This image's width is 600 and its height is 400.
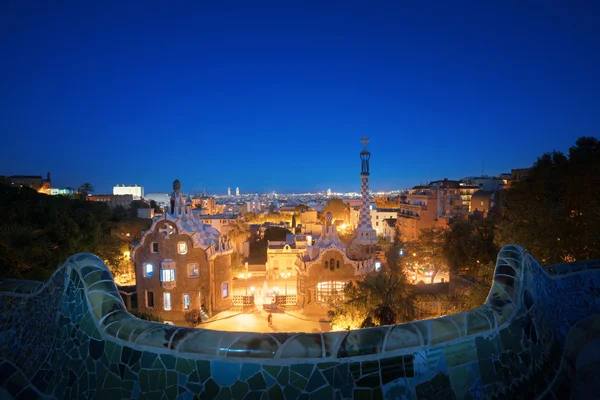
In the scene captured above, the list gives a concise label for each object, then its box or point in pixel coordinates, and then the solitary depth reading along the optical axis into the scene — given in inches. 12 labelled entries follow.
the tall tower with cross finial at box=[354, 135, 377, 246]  1138.7
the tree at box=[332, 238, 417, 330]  526.0
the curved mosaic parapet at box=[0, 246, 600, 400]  124.7
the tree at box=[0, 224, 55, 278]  431.8
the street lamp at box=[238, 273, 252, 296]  1207.9
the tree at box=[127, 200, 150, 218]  2233.0
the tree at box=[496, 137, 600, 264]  502.0
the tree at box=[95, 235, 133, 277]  934.0
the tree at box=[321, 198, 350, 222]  2755.9
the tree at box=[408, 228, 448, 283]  885.0
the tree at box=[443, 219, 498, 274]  783.1
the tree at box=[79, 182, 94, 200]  3137.6
